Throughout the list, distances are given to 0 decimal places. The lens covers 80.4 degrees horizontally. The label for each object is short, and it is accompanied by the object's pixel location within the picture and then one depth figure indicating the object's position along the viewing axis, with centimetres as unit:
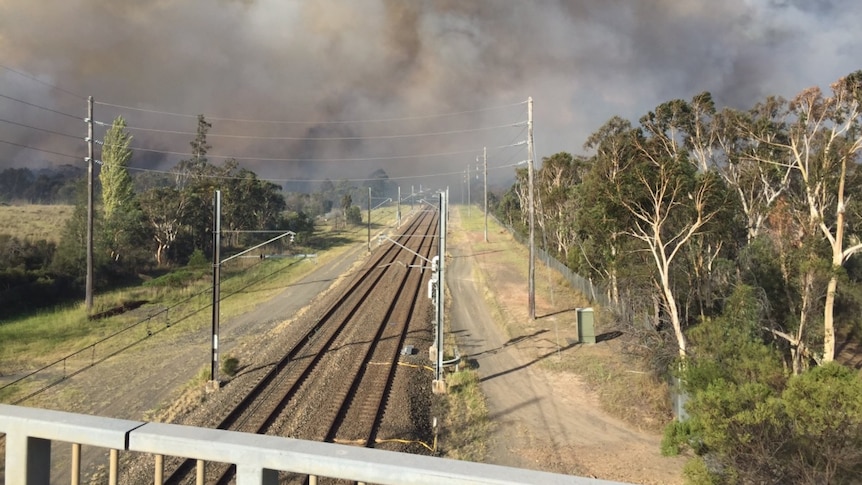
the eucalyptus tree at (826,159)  1897
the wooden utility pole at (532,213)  2948
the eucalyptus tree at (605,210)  2167
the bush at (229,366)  1997
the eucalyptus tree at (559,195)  4484
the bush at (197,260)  4458
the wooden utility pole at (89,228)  3023
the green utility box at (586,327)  2487
